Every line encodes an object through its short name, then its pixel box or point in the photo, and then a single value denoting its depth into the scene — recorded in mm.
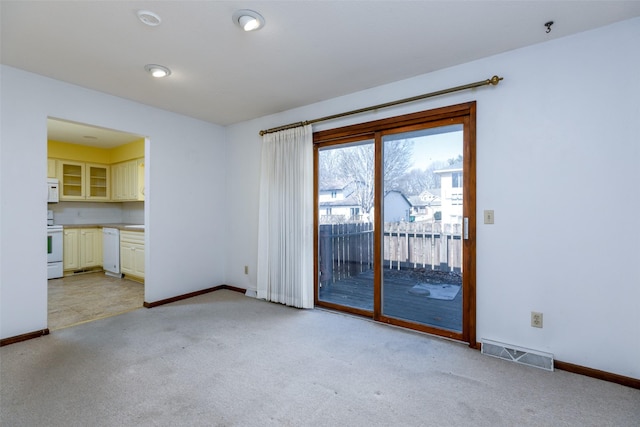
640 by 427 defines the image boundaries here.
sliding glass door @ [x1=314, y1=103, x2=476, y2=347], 2746
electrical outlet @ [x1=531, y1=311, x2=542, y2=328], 2340
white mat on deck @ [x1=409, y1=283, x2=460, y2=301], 2989
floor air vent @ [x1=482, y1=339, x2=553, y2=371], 2258
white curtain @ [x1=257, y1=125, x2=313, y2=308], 3600
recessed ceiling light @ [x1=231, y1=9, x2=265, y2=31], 1955
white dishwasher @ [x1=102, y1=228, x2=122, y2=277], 5186
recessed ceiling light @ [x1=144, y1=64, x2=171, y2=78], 2666
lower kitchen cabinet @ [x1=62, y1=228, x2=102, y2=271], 5355
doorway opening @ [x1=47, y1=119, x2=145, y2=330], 4598
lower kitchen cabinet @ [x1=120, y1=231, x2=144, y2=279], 4664
